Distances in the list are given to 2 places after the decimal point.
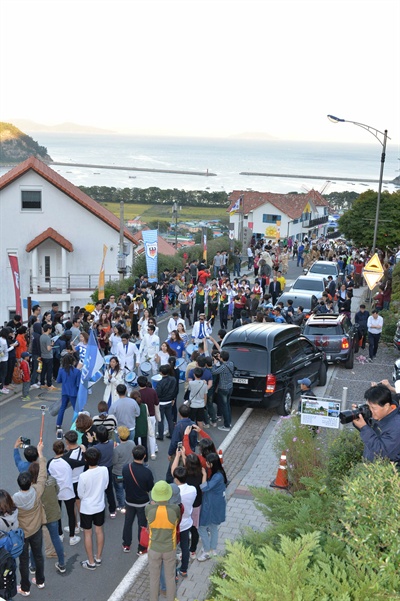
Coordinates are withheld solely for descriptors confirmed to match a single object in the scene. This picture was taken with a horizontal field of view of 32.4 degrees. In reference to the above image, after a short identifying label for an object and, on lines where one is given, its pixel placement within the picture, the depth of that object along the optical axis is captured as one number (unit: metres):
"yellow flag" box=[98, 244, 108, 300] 25.53
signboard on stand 10.52
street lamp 22.30
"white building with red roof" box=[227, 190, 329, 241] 82.88
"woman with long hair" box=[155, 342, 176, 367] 14.15
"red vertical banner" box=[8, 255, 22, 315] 18.28
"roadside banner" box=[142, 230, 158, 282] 28.20
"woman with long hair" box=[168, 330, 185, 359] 14.86
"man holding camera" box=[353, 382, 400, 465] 6.51
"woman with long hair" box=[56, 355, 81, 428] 12.71
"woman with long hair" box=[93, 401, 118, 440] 9.88
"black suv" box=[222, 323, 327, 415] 13.92
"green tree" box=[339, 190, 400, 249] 37.12
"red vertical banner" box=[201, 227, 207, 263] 34.88
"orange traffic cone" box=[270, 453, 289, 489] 10.45
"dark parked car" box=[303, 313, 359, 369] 18.31
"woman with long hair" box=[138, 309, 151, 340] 16.24
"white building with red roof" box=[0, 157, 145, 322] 35.53
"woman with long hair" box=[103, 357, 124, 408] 12.65
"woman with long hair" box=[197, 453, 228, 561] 8.34
